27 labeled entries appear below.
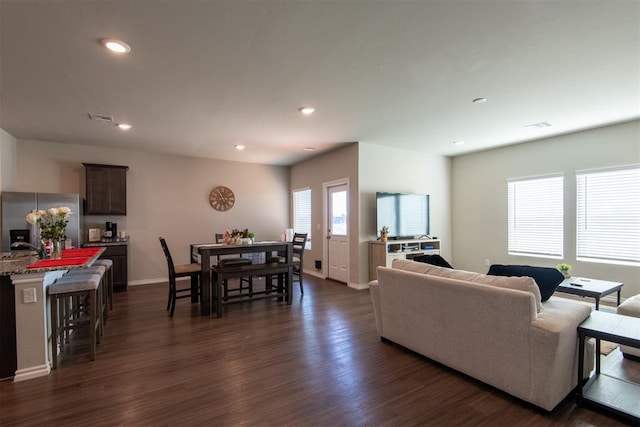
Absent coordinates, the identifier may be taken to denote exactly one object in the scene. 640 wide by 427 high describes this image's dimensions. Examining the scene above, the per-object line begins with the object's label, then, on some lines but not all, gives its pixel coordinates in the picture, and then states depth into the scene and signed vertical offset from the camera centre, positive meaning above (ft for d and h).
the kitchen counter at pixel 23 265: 7.97 -1.51
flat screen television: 18.53 -0.21
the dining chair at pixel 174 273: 13.24 -2.72
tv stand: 17.60 -2.44
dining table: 13.37 -2.74
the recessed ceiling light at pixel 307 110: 12.44 +4.25
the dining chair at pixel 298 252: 16.47 -2.39
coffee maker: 18.42 -1.08
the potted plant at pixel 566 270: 13.23 -2.66
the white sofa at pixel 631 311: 8.82 -3.11
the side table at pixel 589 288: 11.03 -3.02
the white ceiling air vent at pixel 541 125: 14.87 +4.28
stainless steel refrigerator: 14.60 +0.21
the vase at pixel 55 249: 10.09 -1.22
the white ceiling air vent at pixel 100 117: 13.09 +4.24
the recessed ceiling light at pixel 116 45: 7.63 +4.35
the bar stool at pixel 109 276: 13.04 -3.02
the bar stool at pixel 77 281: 9.63 -2.90
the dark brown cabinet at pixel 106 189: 17.83 +1.41
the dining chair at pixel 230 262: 13.67 -2.34
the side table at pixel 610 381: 6.35 -4.32
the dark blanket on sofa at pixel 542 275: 7.71 -1.73
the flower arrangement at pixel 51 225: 10.03 -0.41
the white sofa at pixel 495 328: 6.48 -2.89
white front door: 19.30 -1.39
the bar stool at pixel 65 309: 8.79 -3.01
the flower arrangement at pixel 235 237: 14.67 -1.24
